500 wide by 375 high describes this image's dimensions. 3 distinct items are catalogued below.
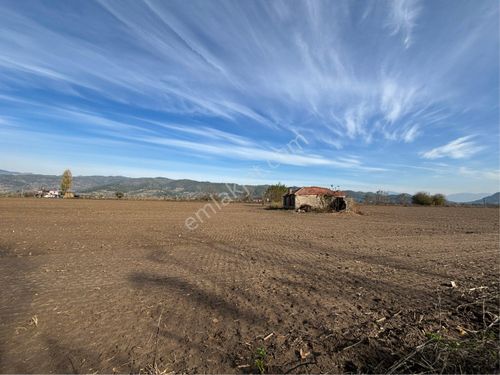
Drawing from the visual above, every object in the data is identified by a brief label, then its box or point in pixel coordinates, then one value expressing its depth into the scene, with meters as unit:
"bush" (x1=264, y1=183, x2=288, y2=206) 66.56
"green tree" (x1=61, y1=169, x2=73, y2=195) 90.56
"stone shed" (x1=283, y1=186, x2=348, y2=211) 38.12
